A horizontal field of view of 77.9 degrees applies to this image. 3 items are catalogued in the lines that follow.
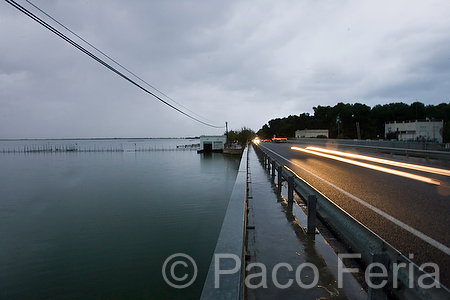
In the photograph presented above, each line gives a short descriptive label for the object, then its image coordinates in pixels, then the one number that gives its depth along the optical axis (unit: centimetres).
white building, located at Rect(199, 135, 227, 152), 10078
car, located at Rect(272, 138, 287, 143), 7204
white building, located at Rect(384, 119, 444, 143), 5934
